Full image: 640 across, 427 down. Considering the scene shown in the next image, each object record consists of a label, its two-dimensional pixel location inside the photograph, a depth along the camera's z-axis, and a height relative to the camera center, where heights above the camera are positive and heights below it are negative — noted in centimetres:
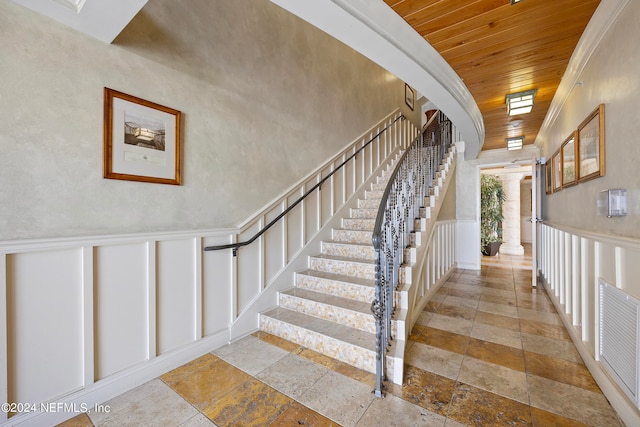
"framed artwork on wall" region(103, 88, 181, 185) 169 +50
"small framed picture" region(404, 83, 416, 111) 630 +280
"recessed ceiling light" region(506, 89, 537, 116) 284 +118
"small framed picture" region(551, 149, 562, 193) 308 +50
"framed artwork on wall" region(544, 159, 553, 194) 366 +48
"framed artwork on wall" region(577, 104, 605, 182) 181 +48
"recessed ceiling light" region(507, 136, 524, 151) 441 +113
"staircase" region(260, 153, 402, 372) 209 -84
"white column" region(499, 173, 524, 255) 718 -5
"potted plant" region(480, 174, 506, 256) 677 -1
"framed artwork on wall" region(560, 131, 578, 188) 245 +49
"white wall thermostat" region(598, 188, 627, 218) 153 +5
